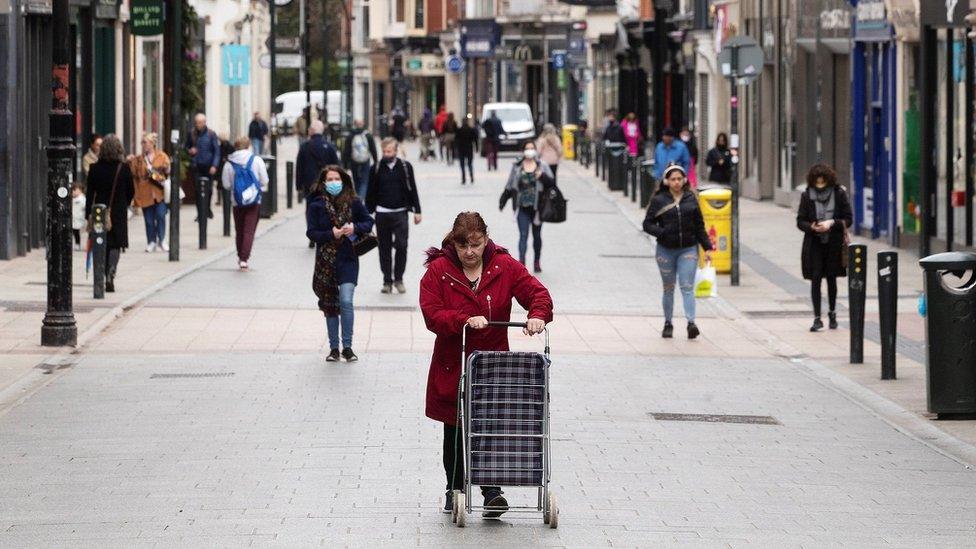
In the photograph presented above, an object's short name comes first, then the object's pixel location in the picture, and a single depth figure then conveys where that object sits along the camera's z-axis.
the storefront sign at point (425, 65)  105.38
